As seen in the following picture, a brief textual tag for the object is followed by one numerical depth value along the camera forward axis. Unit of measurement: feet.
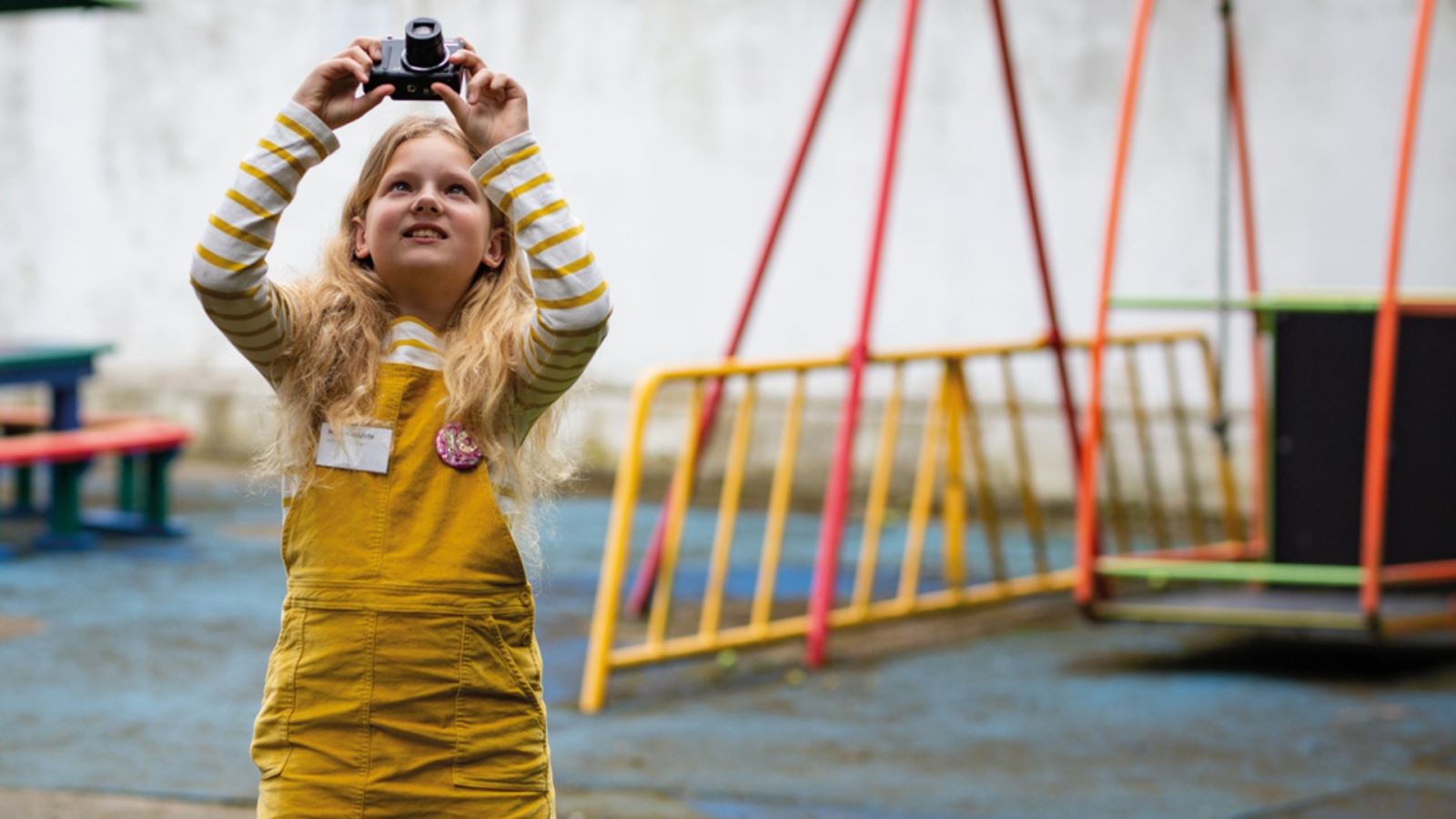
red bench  29.25
